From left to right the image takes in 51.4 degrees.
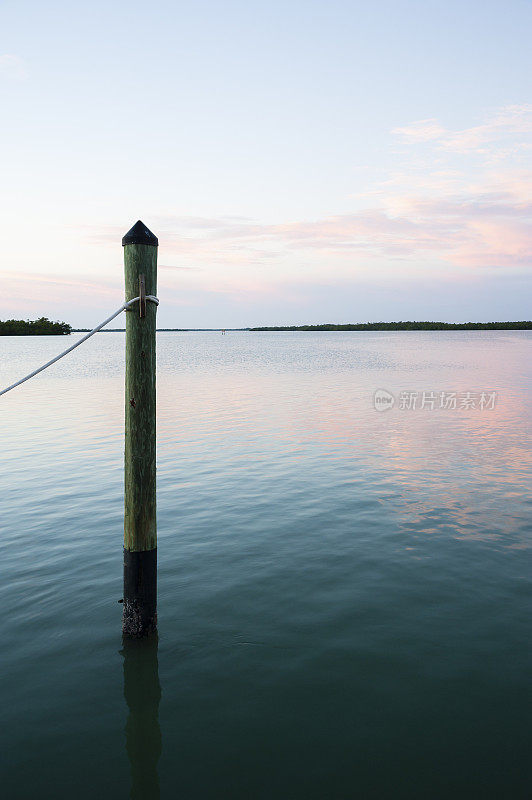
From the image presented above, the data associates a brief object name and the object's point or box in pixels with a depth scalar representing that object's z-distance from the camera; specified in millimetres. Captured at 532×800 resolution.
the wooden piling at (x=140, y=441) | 6156
